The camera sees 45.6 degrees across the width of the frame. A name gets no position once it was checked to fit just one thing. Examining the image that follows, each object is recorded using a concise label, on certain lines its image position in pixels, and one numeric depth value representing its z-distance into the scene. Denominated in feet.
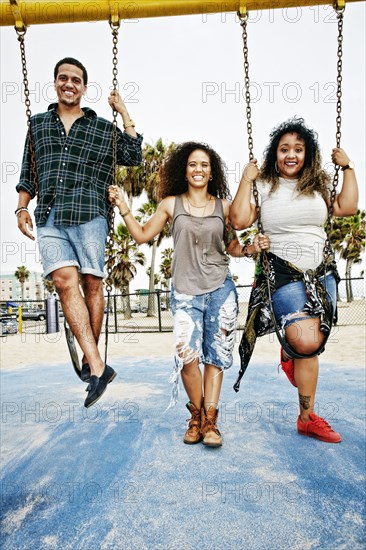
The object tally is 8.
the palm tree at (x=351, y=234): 105.91
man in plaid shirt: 7.61
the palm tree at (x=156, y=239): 51.04
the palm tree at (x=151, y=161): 51.39
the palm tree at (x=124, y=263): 67.10
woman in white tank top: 7.98
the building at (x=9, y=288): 365.28
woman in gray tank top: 8.65
